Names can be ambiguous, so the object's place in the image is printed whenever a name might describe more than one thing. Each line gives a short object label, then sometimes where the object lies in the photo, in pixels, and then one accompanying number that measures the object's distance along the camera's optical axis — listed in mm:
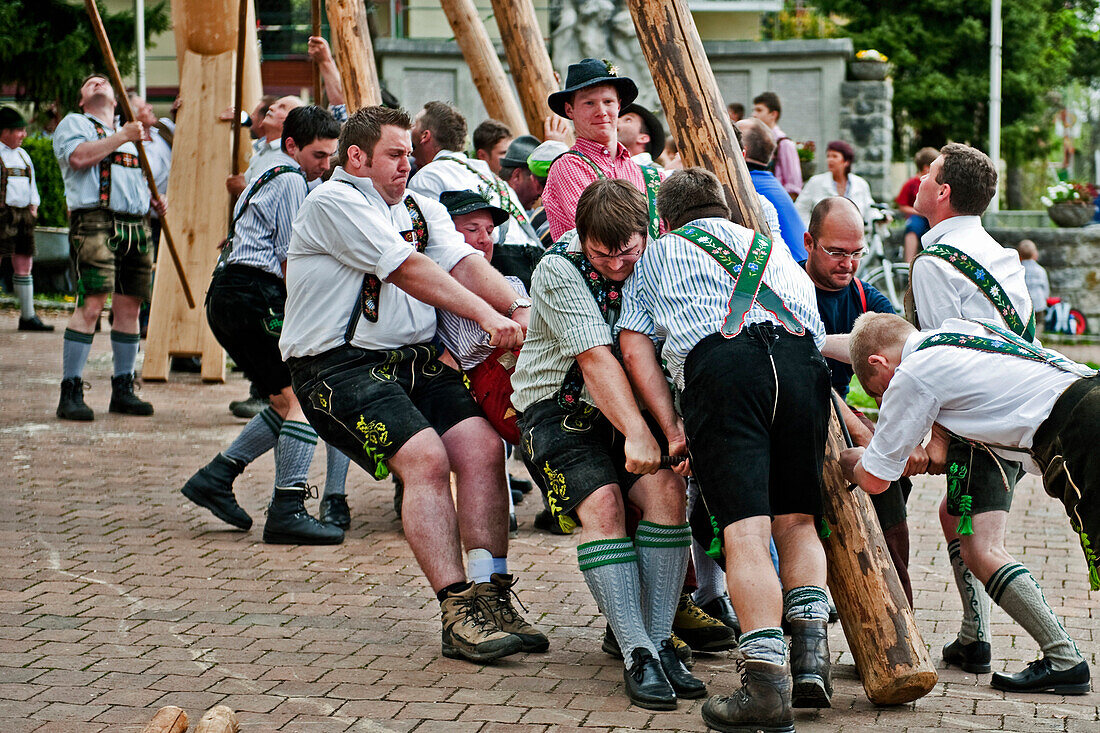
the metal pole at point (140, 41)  20953
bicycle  14695
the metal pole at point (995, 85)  20031
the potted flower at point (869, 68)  18062
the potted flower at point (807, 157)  16578
